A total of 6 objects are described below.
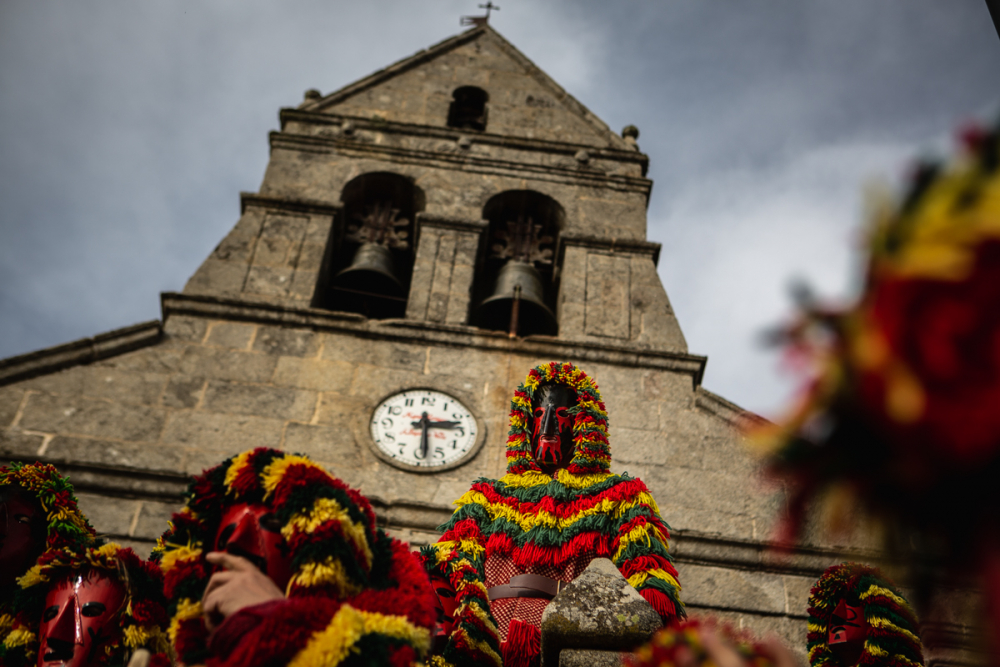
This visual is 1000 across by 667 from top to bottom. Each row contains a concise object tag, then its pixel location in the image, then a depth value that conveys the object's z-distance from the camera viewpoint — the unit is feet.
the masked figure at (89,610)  11.27
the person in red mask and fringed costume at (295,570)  7.32
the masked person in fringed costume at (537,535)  12.91
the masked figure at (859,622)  13.23
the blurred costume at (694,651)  5.59
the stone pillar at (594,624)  10.33
